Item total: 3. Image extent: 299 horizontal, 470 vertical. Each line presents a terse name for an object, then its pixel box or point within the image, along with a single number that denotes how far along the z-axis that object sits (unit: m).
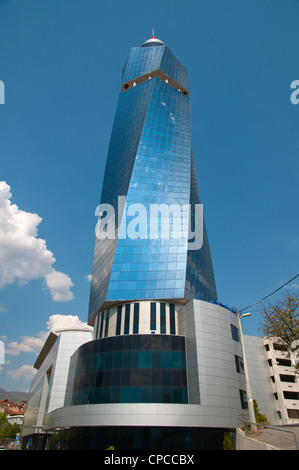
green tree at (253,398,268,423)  35.24
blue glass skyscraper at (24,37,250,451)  38.41
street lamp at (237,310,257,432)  25.02
